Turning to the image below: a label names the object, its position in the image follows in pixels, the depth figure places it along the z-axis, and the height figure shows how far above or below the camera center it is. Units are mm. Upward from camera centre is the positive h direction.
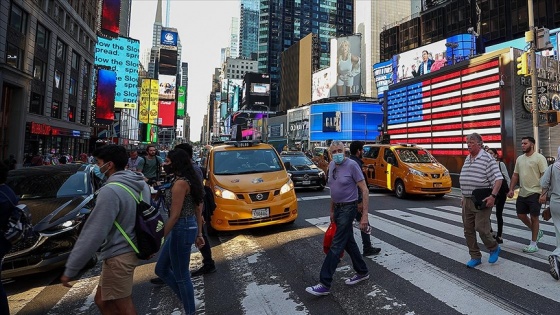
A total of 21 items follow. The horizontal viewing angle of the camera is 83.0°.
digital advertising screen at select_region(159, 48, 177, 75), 125750 +44052
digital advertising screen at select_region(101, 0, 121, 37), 42750 +21053
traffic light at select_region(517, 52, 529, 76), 11430 +4139
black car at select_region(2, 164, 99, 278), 4160 -620
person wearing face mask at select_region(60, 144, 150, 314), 2301 -562
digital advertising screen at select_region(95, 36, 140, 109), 44812 +15681
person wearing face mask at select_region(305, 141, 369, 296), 3795 -476
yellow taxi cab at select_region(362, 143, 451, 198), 11016 +201
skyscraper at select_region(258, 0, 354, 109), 131875 +62629
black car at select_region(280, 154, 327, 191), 12898 -63
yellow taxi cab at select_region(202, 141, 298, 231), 6215 -328
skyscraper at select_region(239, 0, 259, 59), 199125 +96612
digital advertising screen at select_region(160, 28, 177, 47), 134375 +57047
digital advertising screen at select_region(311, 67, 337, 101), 69562 +21044
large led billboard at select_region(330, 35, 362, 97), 66375 +23731
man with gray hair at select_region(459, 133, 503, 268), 4492 -210
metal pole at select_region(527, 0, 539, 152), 11555 +3755
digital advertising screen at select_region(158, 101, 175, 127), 103375 +19002
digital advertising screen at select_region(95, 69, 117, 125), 41812 +10054
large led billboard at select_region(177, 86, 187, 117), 154750 +35677
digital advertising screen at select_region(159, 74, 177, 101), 107438 +29402
